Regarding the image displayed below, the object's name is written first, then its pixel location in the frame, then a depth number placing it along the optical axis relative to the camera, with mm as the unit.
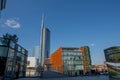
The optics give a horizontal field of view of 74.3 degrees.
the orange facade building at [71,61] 37123
